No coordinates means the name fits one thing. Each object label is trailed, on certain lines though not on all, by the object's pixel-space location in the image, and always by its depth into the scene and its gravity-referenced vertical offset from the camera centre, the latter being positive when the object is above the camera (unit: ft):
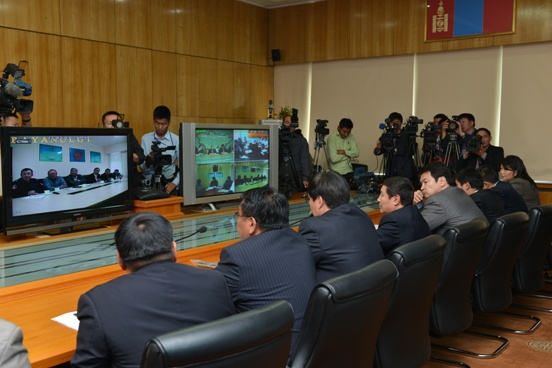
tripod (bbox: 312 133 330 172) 23.90 -0.56
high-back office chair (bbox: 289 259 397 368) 5.68 -1.85
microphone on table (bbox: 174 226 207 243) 10.92 -1.95
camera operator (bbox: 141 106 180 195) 14.92 -0.52
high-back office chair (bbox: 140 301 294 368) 4.05 -1.52
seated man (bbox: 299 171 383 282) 8.15 -1.53
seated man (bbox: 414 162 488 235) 11.50 -1.53
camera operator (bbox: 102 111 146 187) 13.73 -0.59
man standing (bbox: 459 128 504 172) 21.72 -0.89
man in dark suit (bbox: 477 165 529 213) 14.44 -1.61
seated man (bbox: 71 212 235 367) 5.03 -1.53
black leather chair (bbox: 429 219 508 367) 9.12 -2.36
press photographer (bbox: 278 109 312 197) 21.40 -0.91
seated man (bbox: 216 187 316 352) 6.72 -1.61
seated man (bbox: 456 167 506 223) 13.17 -1.41
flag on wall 23.48 +4.62
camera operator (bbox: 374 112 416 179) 23.12 -0.73
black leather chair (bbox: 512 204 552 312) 11.65 -2.50
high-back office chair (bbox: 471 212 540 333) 10.43 -2.38
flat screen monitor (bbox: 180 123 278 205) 14.92 -0.81
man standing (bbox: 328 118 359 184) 25.18 -0.84
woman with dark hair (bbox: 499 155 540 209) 16.28 -1.33
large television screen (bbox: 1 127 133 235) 10.34 -0.85
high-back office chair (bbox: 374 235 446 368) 7.19 -2.20
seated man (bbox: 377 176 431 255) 9.80 -1.50
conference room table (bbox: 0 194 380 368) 6.28 -2.06
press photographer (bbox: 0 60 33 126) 10.64 +0.63
